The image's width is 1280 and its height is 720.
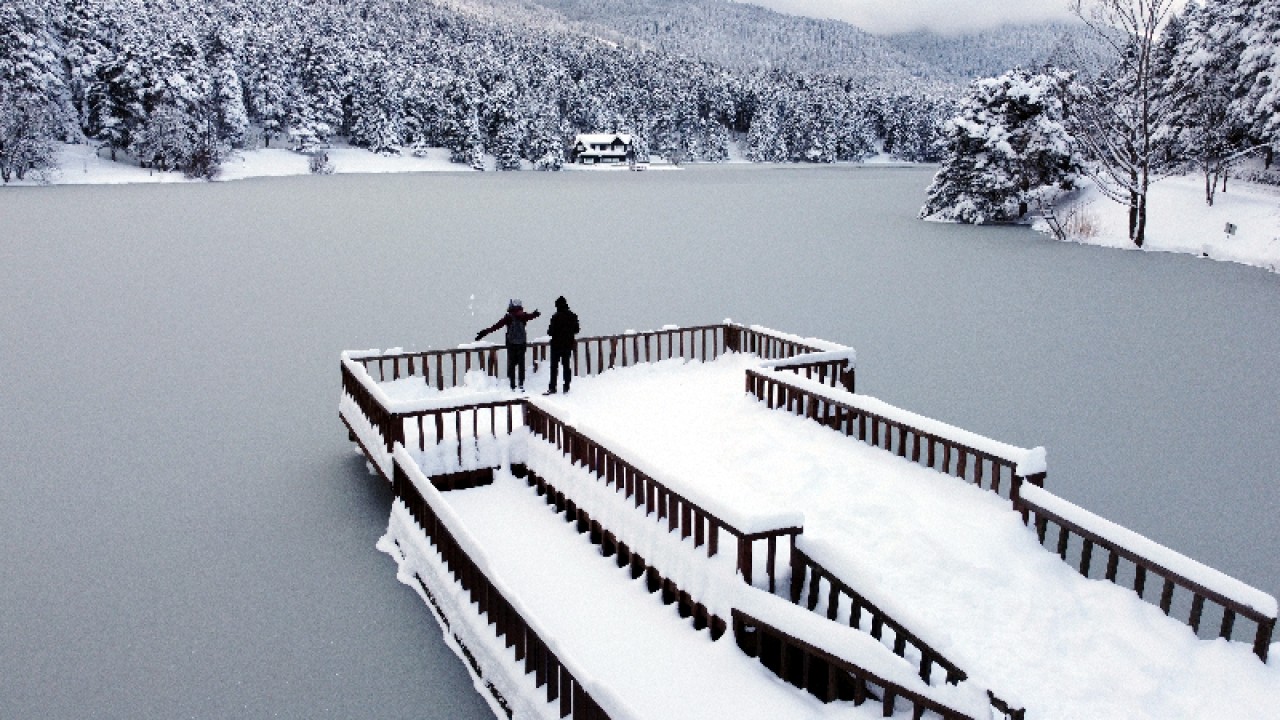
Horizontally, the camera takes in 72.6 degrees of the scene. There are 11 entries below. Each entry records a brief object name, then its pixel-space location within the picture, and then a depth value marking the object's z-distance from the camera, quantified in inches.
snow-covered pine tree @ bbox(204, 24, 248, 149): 3289.9
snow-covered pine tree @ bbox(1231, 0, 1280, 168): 1309.1
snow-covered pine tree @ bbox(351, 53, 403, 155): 3937.0
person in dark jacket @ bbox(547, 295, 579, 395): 480.7
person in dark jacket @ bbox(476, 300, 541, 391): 484.4
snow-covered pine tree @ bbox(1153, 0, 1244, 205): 1507.1
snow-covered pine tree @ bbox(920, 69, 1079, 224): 1727.4
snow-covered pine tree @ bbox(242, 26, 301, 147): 3644.2
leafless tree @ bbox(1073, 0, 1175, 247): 1331.2
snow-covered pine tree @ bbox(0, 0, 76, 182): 2465.6
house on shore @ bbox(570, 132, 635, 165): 4717.0
